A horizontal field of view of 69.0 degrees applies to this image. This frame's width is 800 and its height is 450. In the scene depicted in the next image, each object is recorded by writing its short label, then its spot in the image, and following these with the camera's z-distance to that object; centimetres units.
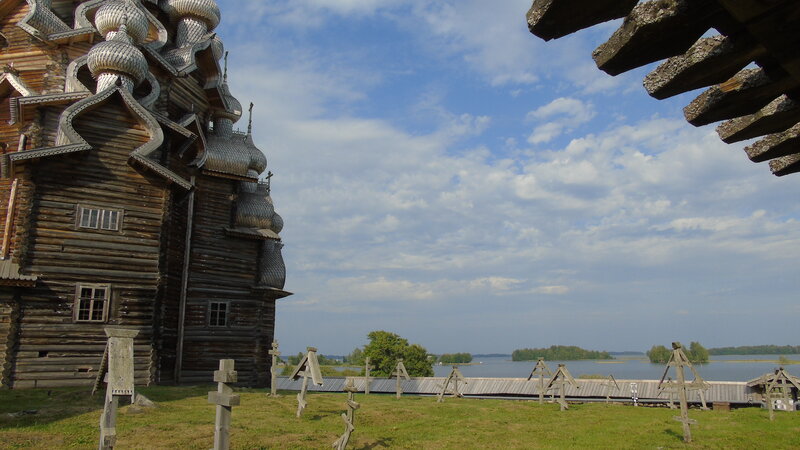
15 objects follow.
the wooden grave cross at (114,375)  962
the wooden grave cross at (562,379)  2267
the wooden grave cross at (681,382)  1492
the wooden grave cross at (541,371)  2537
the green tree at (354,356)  9458
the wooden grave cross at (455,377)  2765
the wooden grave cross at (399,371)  2798
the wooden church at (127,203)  1939
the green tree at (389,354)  4812
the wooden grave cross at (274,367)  2092
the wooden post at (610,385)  3448
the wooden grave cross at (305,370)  1682
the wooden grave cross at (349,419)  1208
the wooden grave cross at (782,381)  2577
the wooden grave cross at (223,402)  919
